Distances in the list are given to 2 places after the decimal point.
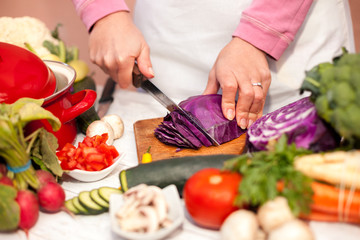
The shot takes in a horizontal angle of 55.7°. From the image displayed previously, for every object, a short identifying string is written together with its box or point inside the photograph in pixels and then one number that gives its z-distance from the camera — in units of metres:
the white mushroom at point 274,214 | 0.87
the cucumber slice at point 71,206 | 1.12
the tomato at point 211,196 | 0.94
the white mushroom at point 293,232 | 0.83
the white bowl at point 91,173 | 1.24
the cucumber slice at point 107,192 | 1.11
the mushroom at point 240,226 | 0.87
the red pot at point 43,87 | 1.19
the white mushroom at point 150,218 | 0.91
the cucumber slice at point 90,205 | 1.10
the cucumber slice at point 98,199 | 1.10
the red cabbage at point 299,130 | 1.01
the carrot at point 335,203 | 0.90
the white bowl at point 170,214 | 0.90
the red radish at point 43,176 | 1.10
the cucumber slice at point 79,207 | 1.11
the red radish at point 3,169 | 1.03
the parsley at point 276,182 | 0.89
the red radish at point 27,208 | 1.00
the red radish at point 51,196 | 1.07
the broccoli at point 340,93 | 0.87
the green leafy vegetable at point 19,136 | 0.98
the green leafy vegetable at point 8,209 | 0.95
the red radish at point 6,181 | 0.99
